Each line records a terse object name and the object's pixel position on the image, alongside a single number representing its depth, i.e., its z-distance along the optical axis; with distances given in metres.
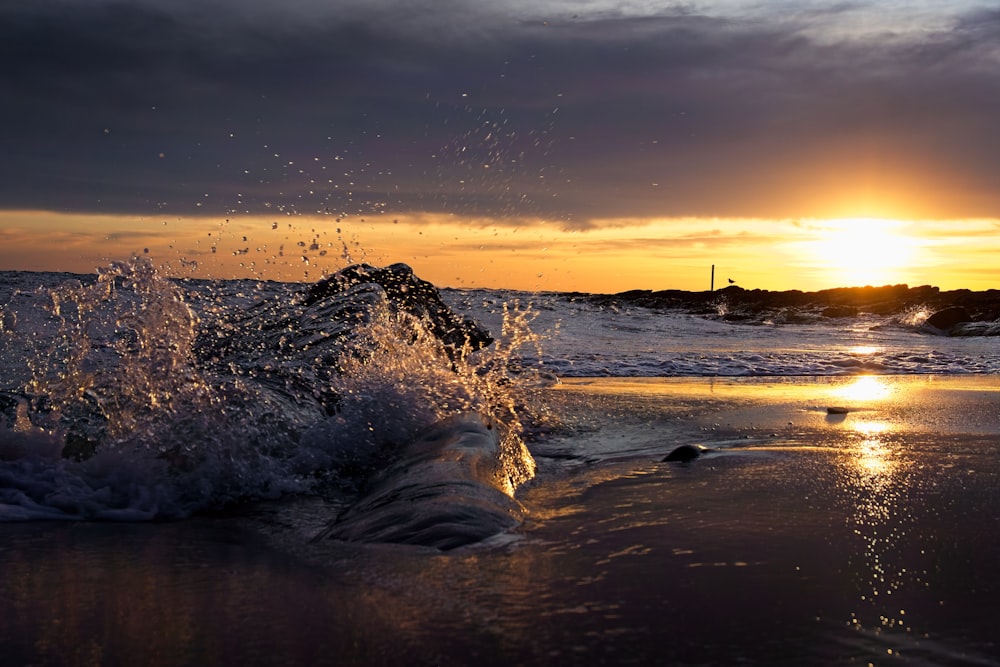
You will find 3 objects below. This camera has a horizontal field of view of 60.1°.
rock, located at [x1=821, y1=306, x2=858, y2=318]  27.47
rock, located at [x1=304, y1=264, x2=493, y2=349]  8.22
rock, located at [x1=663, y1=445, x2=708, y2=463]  4.16
